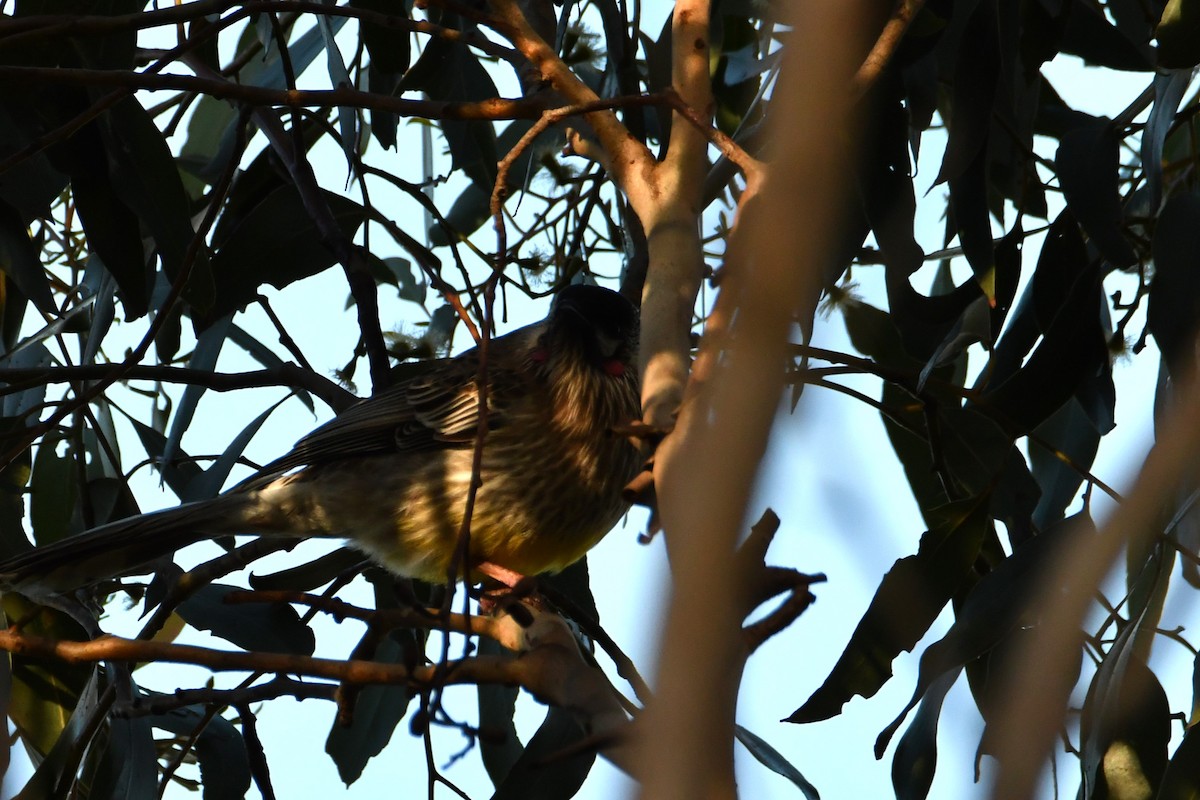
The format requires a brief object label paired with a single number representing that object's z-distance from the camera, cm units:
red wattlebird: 544
